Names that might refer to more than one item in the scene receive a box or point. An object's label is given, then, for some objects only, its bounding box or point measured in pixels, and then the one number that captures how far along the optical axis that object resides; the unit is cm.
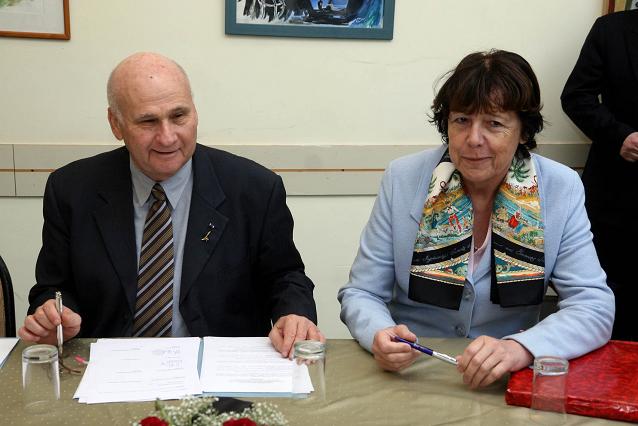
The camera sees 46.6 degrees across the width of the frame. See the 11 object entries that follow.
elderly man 220
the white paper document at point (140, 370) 166
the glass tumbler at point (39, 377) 163
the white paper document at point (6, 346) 187
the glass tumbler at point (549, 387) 161
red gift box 160
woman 211
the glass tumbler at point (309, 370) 168
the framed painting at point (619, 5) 371
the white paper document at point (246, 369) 169
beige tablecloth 157
